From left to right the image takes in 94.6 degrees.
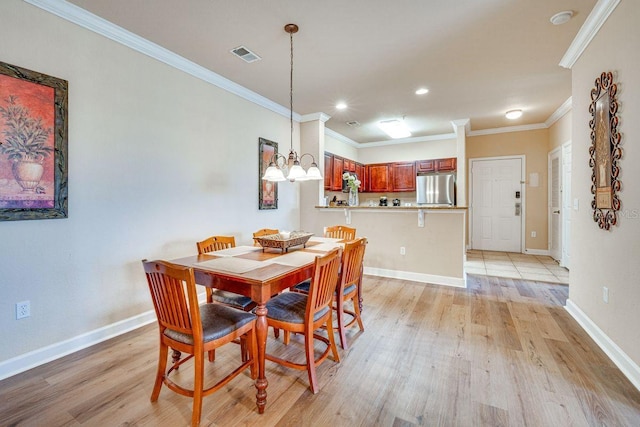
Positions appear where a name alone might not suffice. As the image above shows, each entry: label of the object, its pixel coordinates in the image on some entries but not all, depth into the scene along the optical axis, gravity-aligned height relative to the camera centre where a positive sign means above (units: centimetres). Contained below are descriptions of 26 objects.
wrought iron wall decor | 212 +44
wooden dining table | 162 -37
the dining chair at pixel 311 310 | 176 -65
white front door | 598 +10
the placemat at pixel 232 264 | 182 -35
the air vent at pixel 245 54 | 282 +155
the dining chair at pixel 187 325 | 146 -63
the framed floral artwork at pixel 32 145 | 192 +46
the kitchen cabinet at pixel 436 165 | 603 +92
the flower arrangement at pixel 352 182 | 482 +45
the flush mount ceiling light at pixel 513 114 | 475 +155
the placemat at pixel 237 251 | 231 -33
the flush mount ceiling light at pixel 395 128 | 506 +146
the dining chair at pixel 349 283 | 222 -59
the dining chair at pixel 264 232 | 308 -24
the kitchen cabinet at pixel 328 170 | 536 +75
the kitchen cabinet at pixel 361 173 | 666 +85
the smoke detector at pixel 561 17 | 231 +152
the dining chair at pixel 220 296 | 219 -65
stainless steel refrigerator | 583 +41
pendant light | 237 +32
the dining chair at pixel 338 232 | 347 -27
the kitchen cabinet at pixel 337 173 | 564 +72
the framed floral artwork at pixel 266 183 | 407 +38
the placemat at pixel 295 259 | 200 -35
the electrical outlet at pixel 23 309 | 201 -67
